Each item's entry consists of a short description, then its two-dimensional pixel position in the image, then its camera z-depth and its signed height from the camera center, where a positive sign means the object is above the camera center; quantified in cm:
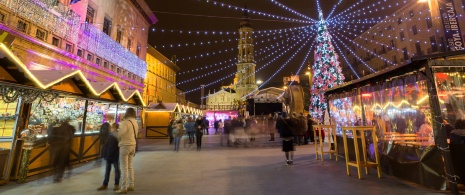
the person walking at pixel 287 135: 738 -31
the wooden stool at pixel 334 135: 744 -32
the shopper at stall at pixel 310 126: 1364 -4
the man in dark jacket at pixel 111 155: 503 -64
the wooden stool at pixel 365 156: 554 -77
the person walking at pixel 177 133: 1144 -36
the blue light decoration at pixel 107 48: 1878 +759
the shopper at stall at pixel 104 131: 833 -19
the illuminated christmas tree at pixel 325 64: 1886 +514
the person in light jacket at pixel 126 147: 469 -44
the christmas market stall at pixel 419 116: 457 +24
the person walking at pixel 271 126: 1527 -4
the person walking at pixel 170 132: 1414 -39
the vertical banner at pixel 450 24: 1681 +757
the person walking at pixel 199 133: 1166 -38
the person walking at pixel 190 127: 1363 -8
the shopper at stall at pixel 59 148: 567 -57
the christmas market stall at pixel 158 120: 2030 +52
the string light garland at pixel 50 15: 1286 +706
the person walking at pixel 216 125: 2721 +7
